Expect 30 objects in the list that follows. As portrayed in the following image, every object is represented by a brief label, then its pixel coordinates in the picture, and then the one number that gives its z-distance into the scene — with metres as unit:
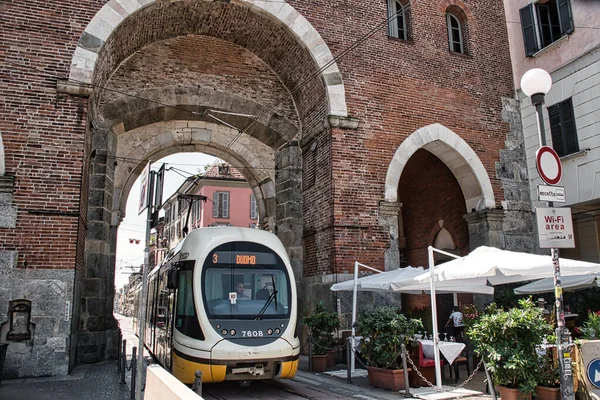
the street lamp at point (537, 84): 6.11
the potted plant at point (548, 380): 5.98
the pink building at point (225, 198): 39.75
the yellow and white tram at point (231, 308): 7.43
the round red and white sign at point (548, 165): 5.62
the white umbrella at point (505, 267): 7.60
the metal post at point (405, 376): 7.58
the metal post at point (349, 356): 8.80
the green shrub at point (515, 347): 6.06
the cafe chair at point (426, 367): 8.24
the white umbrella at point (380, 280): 9.44
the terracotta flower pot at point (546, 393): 5.96
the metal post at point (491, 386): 6.45
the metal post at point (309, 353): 10.22
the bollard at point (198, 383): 5.27
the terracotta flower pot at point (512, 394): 6.06
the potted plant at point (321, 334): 10.20
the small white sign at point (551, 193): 5.61
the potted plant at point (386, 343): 8.01
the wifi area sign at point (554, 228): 5.49
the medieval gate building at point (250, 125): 9.36
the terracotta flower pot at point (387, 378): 7.92
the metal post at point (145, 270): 5.92
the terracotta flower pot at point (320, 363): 10.19
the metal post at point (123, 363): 8.85
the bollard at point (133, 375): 7.35
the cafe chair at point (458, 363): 8.73
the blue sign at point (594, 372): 5.70
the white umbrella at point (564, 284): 9.77
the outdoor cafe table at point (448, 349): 8.06
